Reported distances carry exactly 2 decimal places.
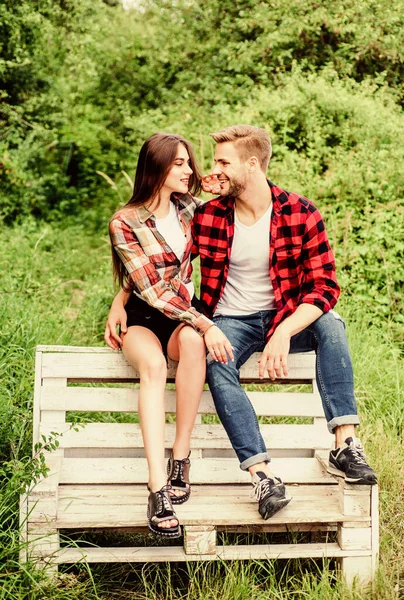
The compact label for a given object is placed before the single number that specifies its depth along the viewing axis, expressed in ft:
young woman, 9.13
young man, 9.29
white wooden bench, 8.45
